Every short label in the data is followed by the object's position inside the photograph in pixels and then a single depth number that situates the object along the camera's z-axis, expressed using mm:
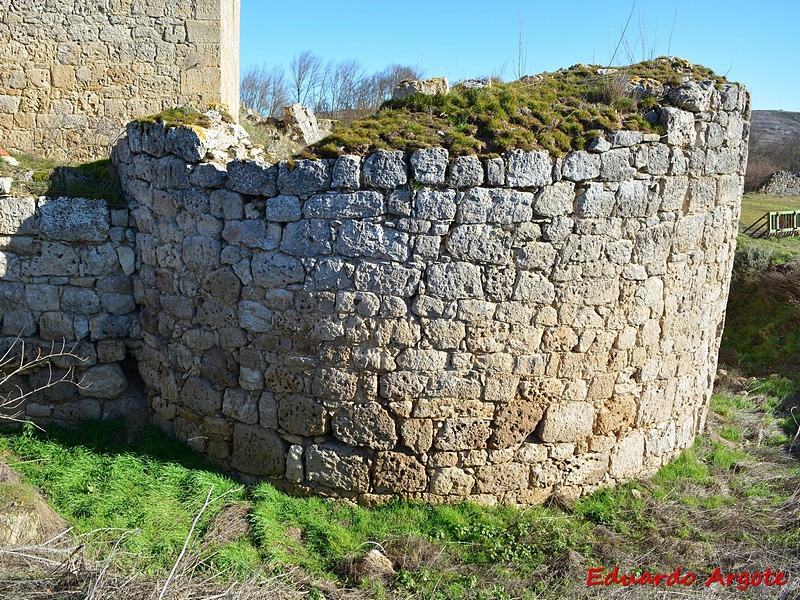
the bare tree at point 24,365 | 5863
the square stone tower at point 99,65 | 8500
